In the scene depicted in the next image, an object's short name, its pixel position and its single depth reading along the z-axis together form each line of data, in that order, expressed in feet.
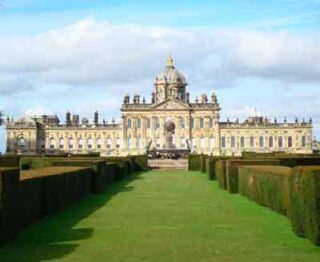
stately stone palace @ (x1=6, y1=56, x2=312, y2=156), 318.04
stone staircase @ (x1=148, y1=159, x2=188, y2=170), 160.56
